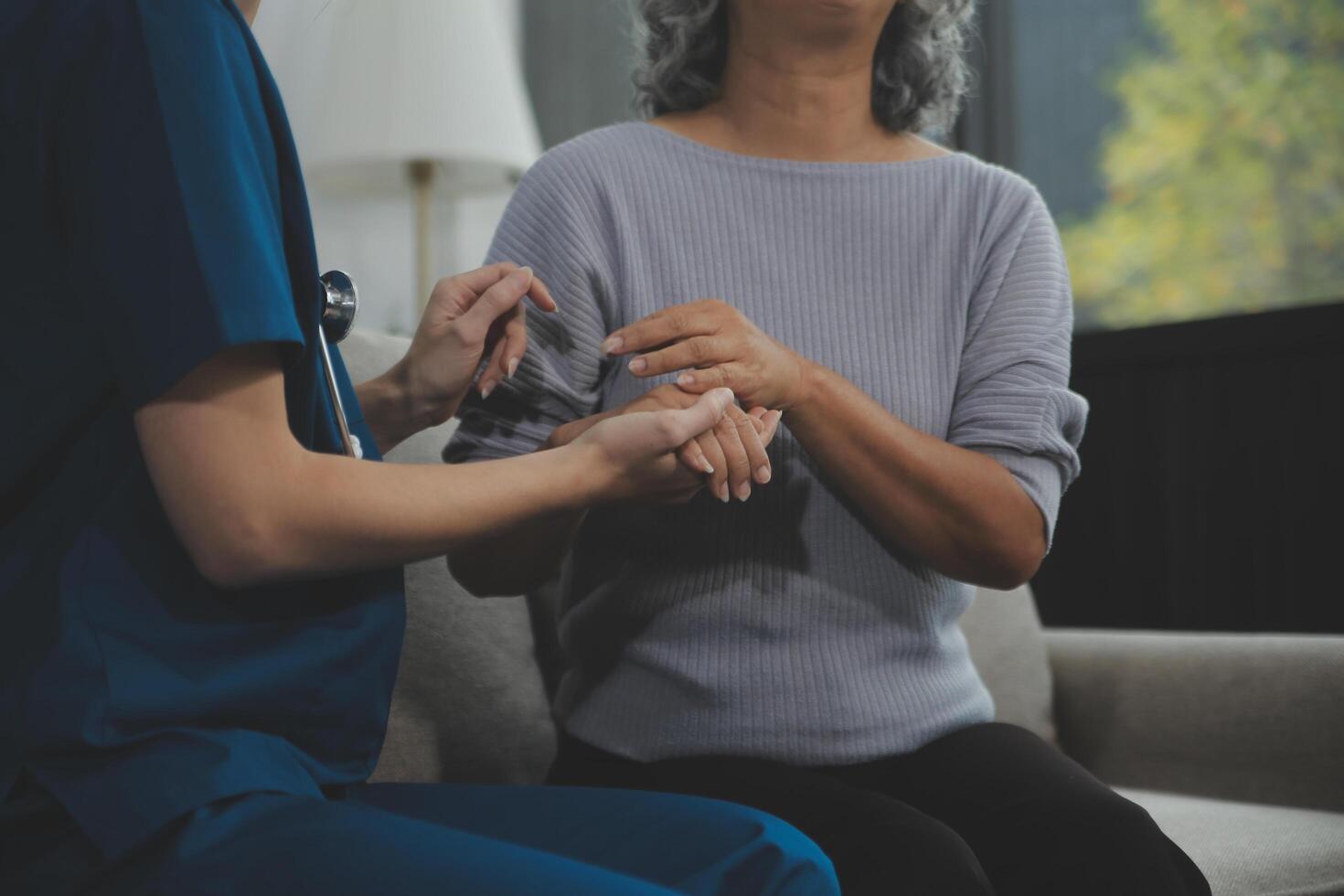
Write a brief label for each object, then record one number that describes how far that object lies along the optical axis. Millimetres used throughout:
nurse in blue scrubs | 610
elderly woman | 951
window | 2020
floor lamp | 2156
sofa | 1178
